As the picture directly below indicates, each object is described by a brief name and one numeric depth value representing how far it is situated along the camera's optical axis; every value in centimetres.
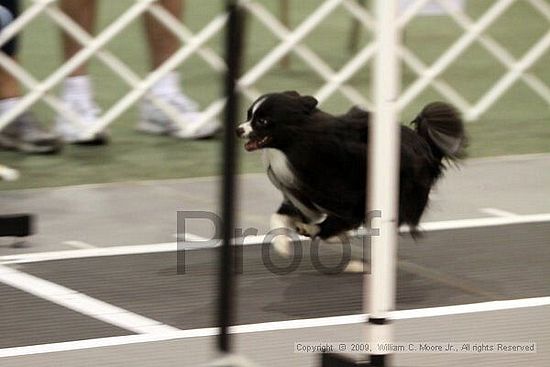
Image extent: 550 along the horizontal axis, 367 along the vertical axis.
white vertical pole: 388
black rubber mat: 527
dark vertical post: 364
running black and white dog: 537
